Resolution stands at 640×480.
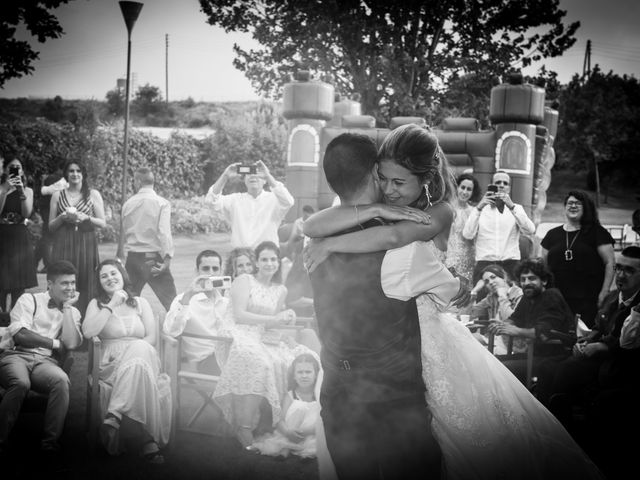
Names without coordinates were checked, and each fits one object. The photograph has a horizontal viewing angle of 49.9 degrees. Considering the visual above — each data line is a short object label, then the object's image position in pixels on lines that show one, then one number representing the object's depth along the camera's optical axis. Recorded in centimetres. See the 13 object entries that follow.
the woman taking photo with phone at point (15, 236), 545
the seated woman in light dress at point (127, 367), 332
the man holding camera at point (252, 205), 514
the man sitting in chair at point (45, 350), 322
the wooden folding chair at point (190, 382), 358
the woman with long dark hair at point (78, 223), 526
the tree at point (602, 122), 1902
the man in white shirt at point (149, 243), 517
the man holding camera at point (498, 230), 496
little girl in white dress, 343
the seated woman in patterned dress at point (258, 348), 354
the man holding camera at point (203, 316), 378
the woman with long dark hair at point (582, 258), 445
